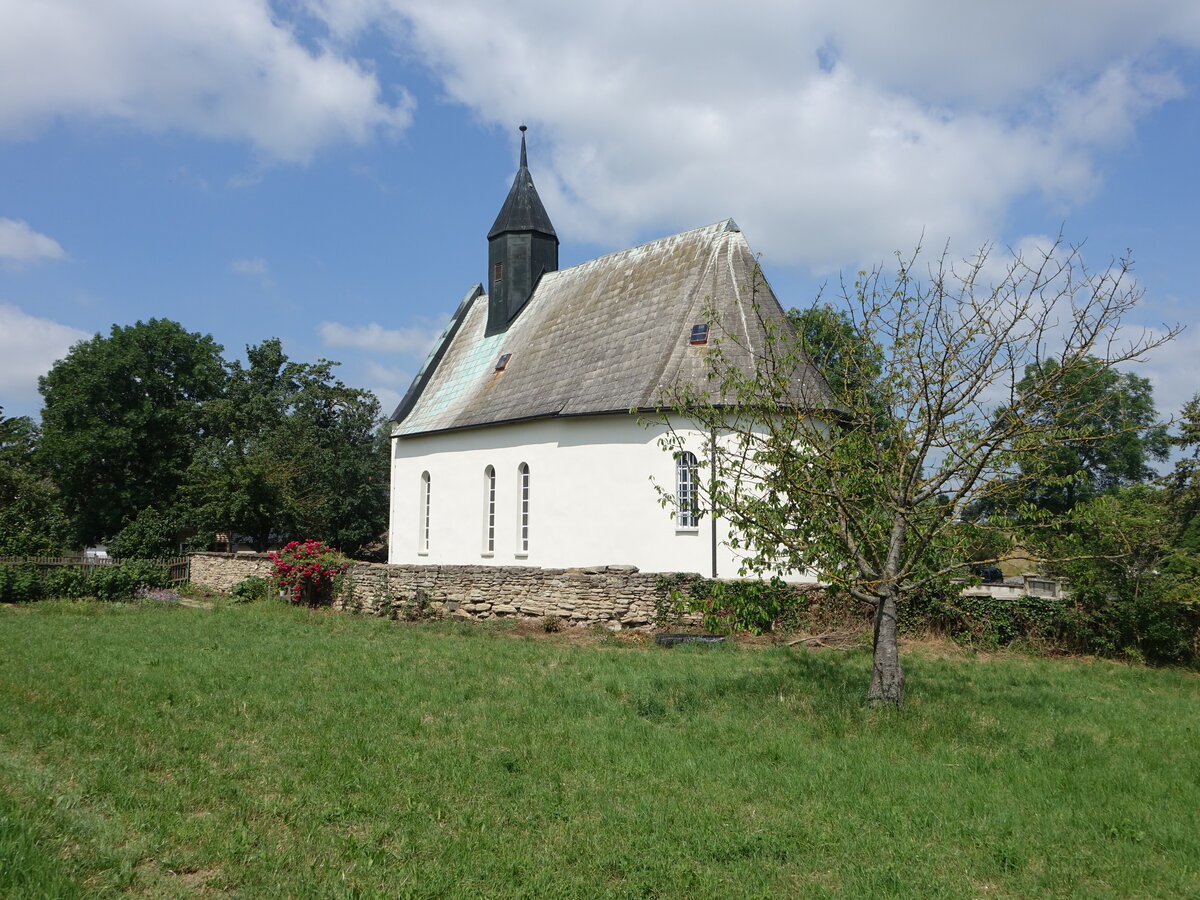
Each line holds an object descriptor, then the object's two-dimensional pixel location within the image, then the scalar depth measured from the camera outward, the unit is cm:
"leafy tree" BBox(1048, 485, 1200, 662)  1384
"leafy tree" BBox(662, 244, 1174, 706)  902
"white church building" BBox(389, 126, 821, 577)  2105
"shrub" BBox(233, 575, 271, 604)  2329
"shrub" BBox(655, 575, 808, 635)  961
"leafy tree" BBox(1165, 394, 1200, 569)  1839
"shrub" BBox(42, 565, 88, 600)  2294
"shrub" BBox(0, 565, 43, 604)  2249
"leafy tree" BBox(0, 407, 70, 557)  3584
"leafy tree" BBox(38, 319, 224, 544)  4119
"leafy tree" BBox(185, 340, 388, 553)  3212
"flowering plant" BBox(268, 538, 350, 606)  2209
